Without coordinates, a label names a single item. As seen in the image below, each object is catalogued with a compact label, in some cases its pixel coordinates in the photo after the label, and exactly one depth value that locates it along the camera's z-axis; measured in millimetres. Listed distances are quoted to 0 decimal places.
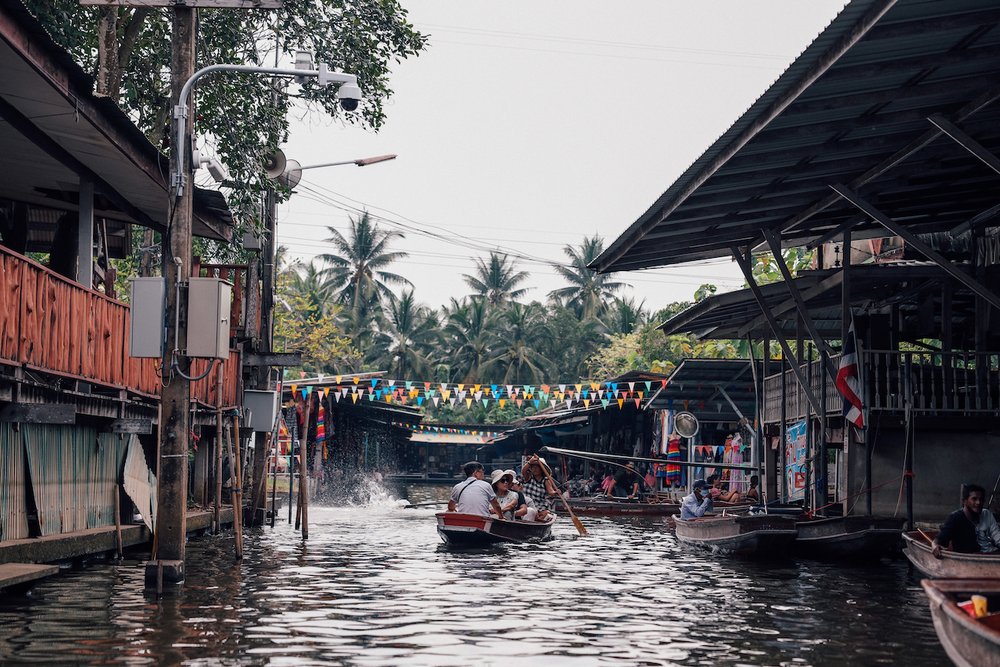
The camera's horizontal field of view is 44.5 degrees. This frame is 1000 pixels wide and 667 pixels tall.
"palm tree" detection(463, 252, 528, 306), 72938
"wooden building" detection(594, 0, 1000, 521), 11805
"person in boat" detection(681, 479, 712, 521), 21953
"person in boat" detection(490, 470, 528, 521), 23145
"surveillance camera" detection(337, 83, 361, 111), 13938
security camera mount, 12719
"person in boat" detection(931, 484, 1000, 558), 12867
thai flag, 18125
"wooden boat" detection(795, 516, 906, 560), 17125
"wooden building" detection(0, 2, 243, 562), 11820
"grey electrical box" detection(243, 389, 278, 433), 24938
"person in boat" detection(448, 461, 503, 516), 21422
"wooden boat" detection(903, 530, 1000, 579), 11633
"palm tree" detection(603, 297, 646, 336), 68938
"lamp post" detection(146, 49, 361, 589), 12531
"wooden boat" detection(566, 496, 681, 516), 33219
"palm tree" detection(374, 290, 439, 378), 67438
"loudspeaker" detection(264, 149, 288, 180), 23652
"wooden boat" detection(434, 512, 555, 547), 20594
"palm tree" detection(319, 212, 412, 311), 68188
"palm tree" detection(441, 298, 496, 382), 67188
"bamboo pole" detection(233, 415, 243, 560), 16828
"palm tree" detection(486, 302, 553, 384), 66562
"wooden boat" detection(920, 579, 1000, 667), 6770
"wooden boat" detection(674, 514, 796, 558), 18281
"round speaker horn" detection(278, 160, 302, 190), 25345
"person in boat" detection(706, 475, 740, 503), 27291
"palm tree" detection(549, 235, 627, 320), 71375
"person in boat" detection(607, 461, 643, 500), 39062
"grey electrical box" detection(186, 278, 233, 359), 12430
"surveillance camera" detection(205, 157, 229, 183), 13266
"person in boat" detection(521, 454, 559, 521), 25766
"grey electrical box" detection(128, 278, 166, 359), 12352
